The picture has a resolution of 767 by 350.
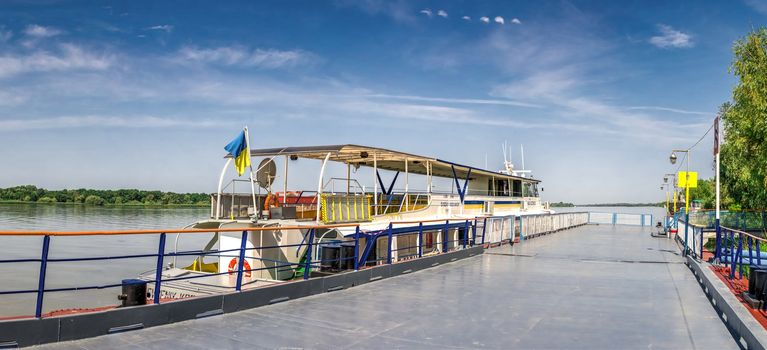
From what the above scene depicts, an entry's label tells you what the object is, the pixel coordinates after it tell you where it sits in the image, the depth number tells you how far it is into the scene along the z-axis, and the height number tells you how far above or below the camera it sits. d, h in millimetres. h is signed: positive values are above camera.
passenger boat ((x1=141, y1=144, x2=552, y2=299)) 11273 -730
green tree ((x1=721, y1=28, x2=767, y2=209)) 24758 +4785
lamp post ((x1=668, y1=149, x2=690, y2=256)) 17180 +1179
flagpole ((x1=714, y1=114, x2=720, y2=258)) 12303 +1210
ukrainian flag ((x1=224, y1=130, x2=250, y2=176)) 11461 +984
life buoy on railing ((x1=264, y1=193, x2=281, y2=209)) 12940 -149
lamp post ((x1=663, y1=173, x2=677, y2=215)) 44162 +2417
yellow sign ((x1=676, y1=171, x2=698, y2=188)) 18844 +1058
